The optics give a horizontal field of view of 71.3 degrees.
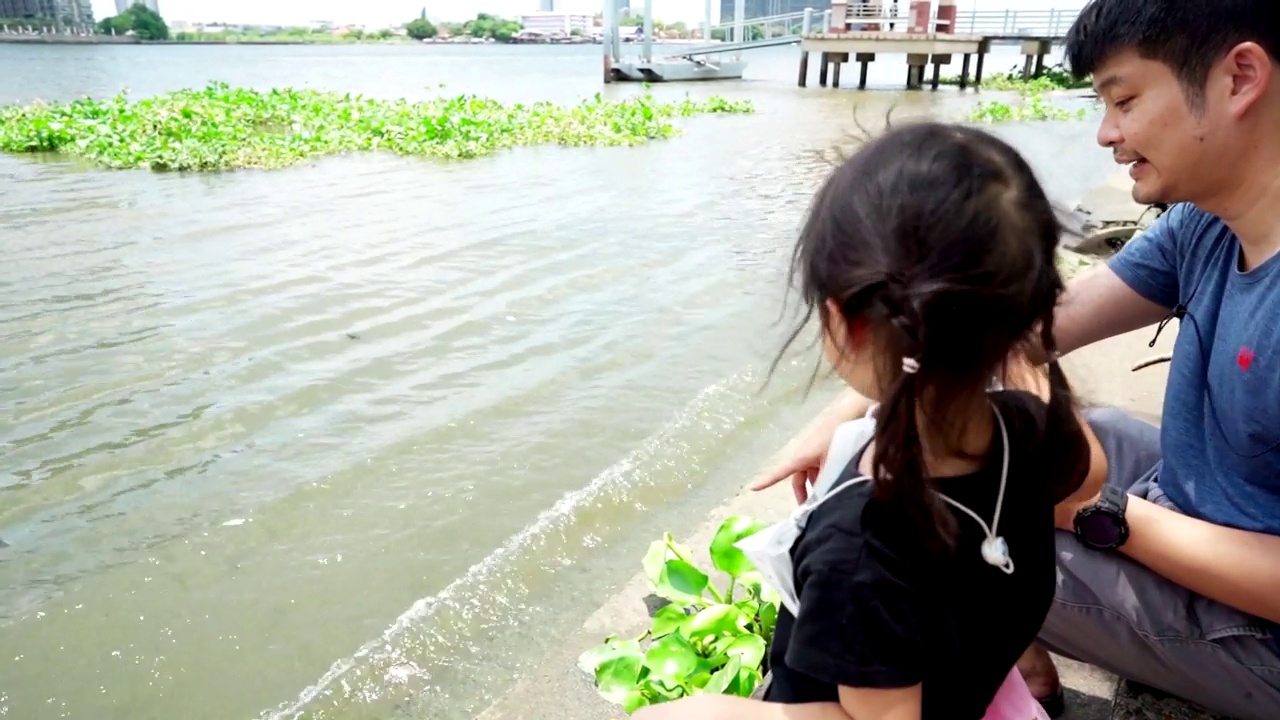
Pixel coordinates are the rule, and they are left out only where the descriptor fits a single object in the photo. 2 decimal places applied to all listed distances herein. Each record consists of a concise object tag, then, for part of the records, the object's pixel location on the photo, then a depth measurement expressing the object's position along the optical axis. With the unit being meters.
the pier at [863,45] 27.25
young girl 0.91
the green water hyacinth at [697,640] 1.78
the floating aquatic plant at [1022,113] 17.20
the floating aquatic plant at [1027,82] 26.94
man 1.31
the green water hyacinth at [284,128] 9.90
